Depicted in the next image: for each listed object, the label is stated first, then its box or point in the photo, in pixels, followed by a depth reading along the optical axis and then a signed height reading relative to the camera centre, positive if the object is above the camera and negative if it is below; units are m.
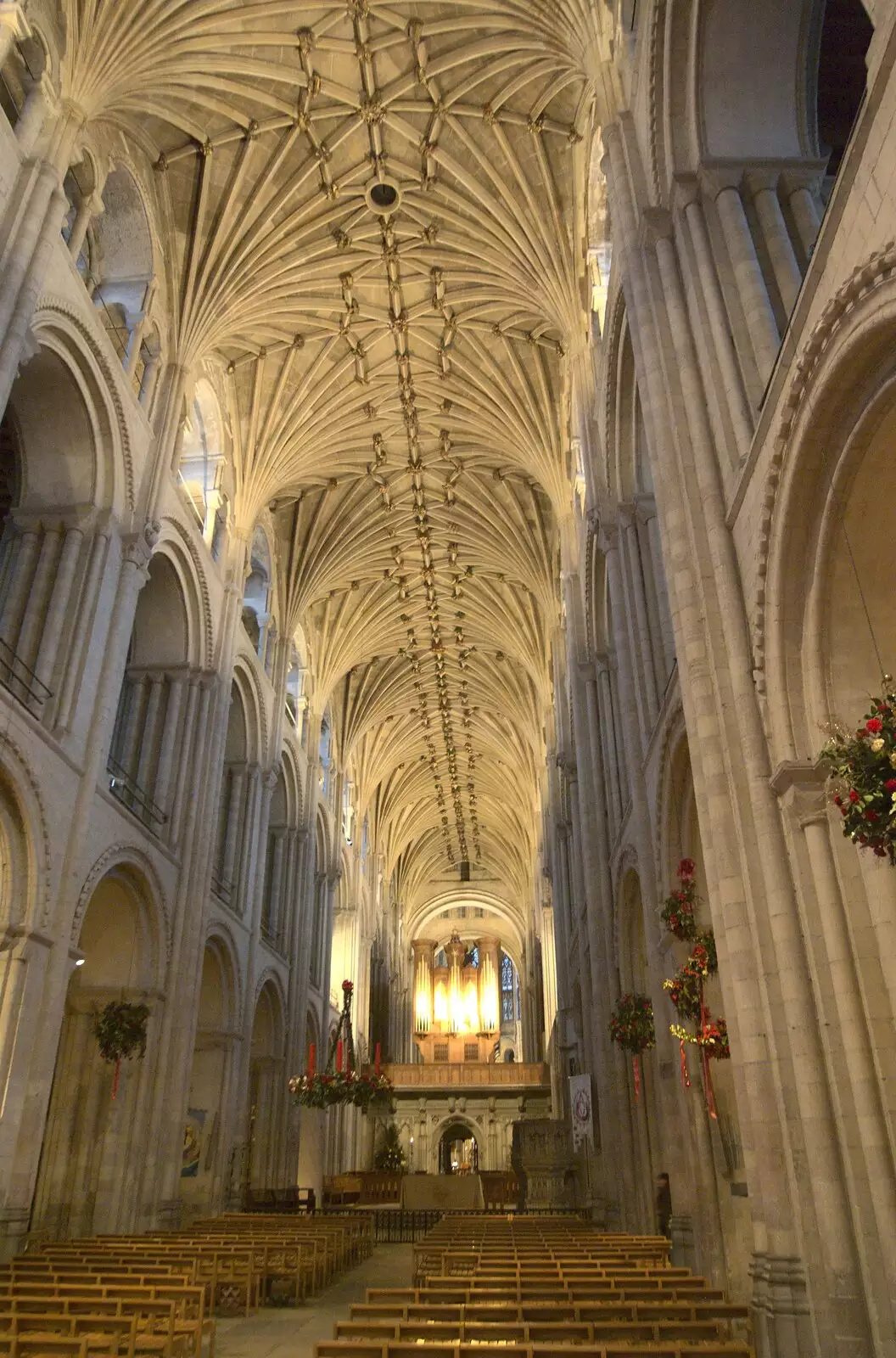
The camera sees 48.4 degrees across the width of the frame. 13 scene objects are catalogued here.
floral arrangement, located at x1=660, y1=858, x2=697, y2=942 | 9.05 +2.52
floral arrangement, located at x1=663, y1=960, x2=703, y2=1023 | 8.78 +1.78
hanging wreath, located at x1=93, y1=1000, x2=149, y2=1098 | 13.12 +2.27
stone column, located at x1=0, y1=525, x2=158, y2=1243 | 10.38 +2.73
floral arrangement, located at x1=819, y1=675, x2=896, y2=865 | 4.44 +1.74
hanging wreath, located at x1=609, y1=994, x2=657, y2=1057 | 11.98 +2.06
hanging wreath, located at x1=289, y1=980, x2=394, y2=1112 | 21.44 +2.68
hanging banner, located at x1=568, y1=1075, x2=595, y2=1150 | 15.75 +1.55
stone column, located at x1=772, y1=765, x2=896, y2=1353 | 5.57 +0.55
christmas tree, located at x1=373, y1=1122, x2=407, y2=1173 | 32.06 +1.83
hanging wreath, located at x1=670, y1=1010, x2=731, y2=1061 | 8.24 +1.31
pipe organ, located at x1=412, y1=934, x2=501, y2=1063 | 49.78 +8.14
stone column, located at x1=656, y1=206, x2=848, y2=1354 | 6.05 +1.41
